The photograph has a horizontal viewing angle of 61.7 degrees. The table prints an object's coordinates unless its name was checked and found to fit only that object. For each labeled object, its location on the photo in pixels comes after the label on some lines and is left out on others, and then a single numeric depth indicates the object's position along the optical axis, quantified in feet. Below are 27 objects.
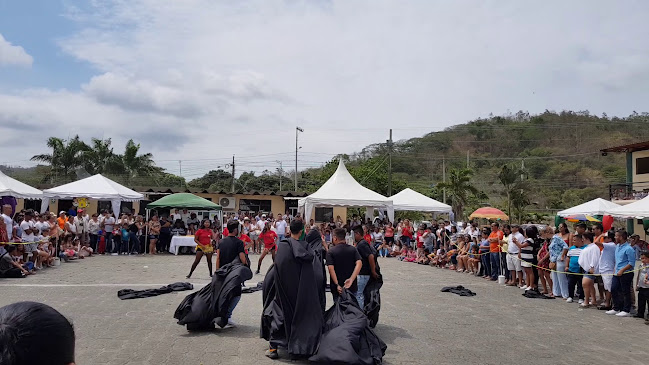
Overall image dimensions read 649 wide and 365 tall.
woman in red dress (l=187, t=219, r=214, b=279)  45.27
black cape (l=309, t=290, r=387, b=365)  20.86
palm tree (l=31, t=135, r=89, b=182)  152.56
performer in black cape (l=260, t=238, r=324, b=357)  22.08
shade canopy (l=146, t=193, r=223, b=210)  76.48
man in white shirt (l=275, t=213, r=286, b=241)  78.69
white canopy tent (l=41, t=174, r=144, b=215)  74.38
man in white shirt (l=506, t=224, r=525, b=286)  48.11
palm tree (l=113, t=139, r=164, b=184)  154.71
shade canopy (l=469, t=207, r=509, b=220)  86.89
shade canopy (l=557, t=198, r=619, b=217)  67.46
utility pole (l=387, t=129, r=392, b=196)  132.36
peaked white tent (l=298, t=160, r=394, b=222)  80.43
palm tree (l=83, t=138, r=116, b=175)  153.38
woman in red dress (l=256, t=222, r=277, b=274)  56.44
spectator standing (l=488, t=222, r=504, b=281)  52.95
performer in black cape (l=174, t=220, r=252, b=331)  26.25
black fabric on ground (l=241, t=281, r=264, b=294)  40.30
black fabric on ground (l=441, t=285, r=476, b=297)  42.83
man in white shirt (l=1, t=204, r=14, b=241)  47.16
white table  74.64
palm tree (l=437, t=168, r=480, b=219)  134.82
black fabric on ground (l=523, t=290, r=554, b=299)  42.95
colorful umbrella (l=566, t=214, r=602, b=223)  85.15
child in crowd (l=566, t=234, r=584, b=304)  40.19
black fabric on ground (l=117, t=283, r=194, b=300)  36.22
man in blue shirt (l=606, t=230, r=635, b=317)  34.76
